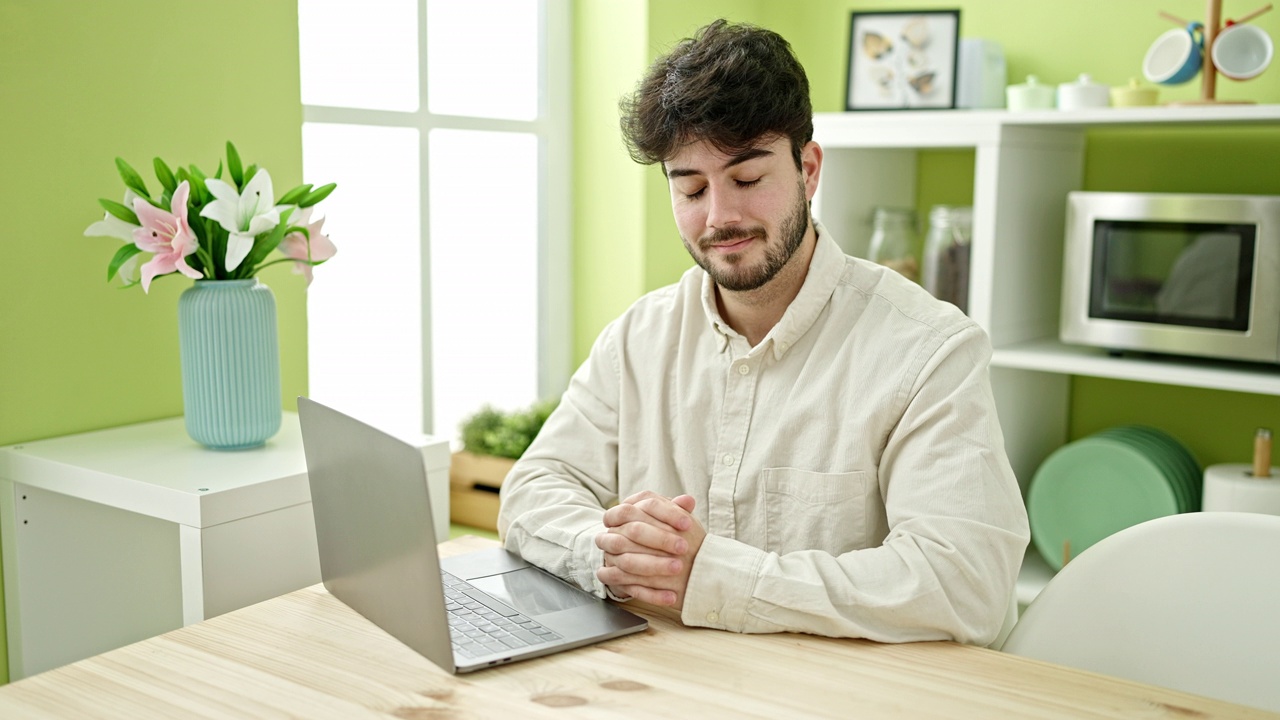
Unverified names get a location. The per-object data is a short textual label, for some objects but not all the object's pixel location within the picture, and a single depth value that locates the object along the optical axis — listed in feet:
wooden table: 3.18
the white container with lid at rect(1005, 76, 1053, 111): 7.88
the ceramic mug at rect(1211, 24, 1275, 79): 7.18
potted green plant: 8.26
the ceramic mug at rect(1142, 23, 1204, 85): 7.32
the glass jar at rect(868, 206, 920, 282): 8.57
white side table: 4.87
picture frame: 8.35
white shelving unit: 7.25
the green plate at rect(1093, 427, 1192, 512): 7.56
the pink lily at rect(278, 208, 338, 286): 5.71
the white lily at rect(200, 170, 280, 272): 5.28
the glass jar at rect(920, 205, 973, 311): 8.22
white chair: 3.80
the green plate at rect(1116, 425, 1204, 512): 7.76
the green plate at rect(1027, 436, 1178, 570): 7.55
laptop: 3.29
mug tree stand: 7.21
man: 3.91
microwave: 6.93
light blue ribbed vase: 5.41
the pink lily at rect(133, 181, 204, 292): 5.22
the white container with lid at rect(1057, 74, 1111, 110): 7.61
